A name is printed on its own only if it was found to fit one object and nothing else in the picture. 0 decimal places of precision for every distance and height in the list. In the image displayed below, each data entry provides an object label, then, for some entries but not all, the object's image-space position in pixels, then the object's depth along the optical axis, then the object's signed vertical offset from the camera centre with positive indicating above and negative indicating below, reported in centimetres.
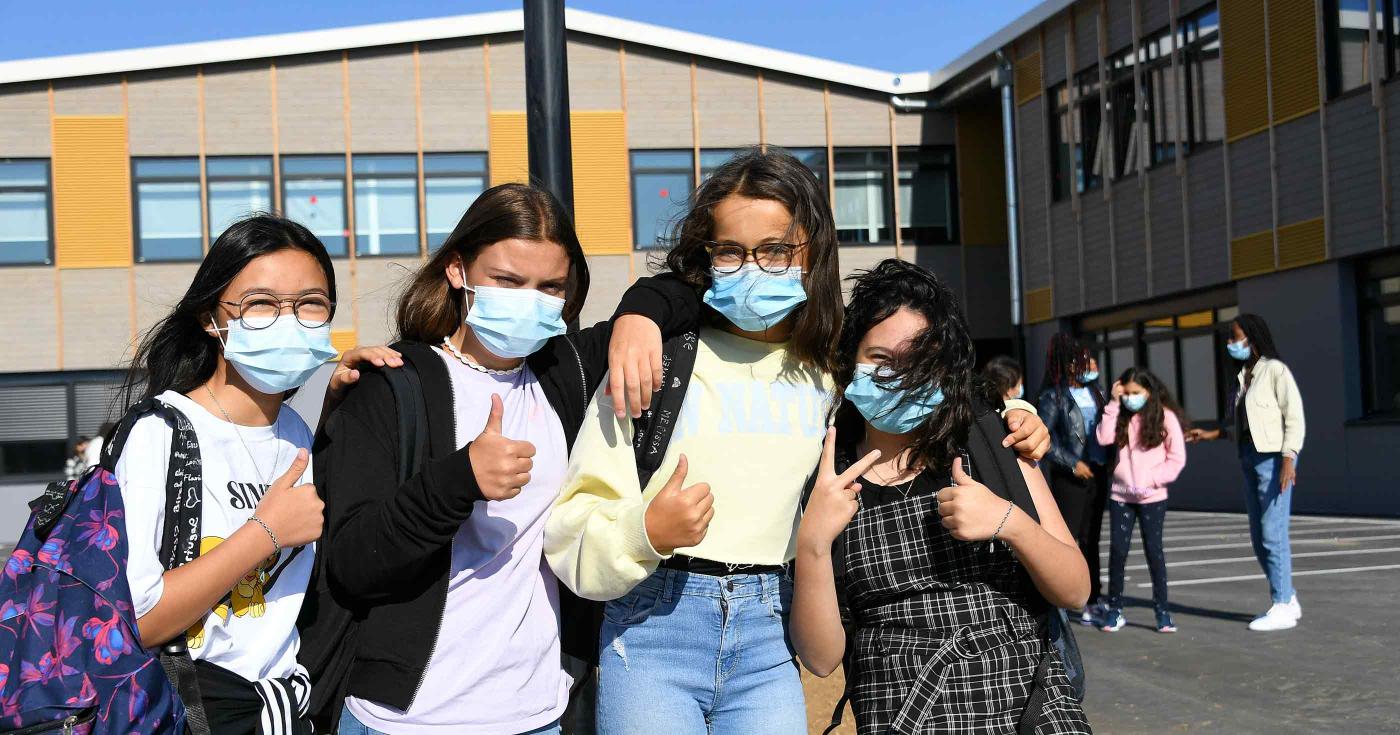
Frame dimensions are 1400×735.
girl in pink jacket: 883 -67
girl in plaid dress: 263 -40
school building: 2022 +416
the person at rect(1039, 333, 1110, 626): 859 -53
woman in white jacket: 845 -68
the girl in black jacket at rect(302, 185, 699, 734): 225 -20
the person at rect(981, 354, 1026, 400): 902 -3
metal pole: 396 +92
